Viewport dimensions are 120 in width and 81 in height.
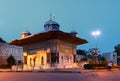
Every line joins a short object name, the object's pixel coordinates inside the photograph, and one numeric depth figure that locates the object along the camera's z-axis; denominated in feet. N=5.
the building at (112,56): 262.88
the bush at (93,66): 111.04
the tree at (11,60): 194.29
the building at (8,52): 201.26
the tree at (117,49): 287.16
